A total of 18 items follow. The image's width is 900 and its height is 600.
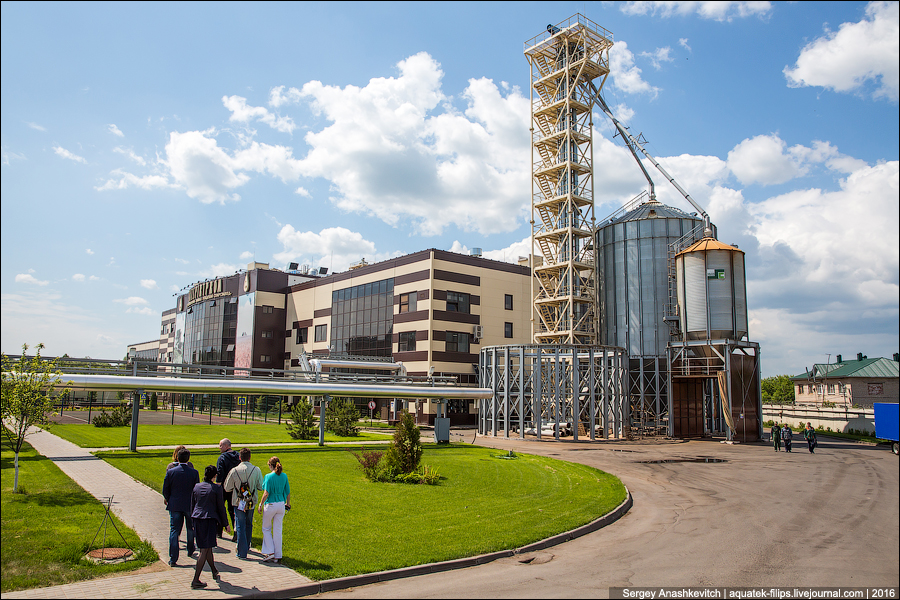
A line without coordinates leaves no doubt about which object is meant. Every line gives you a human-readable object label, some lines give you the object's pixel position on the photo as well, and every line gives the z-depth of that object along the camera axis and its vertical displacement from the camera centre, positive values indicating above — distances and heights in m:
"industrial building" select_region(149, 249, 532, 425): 55.38 +4.07
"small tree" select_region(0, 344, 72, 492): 15.18 -1.25
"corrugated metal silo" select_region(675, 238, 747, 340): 41.94 +4.48
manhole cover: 9.87 -3.63
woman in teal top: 10.15 -2.84
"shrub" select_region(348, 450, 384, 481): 19.50 -3.99
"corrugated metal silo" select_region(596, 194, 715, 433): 47.28 +5.15
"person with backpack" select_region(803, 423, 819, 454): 32.16 -5.00
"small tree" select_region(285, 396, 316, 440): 35.19 -4.53
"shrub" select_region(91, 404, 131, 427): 41.16 -5.07
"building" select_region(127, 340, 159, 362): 139.00 -0.07
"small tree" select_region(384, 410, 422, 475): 19.80 -3.58
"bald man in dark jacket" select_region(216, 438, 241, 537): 11.31 -2.29
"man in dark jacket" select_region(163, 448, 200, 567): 9.97 -2.54
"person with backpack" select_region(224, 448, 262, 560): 10.41 -2.71
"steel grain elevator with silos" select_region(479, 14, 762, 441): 40.78 +3.51
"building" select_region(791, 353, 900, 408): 62.84 -3.52
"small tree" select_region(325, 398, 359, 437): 39.56 -4.99
